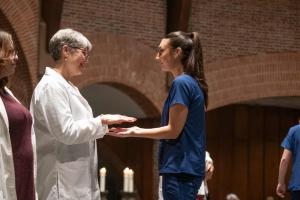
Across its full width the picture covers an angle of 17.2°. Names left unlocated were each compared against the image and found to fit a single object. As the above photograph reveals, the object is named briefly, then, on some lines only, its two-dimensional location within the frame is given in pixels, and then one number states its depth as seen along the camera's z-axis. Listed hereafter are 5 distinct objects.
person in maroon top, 4.84
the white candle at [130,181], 10.25
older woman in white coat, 5.03
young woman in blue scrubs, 5.05
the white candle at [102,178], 10.77
